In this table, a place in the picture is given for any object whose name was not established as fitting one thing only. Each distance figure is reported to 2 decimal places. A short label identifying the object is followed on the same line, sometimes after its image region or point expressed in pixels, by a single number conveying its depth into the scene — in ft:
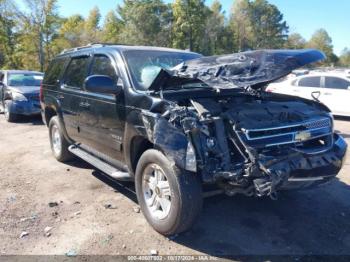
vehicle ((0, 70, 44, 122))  36.60
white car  39.81
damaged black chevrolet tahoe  10.95
